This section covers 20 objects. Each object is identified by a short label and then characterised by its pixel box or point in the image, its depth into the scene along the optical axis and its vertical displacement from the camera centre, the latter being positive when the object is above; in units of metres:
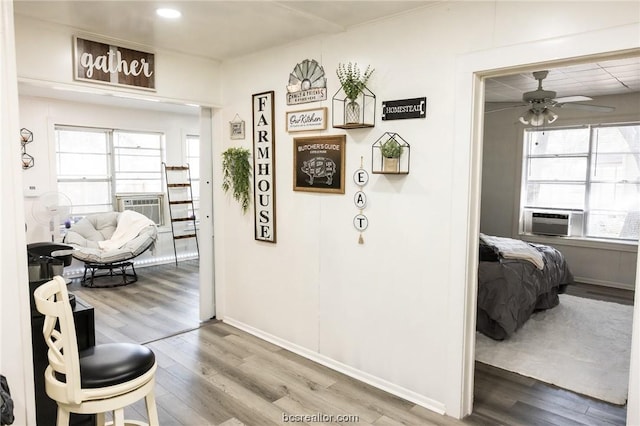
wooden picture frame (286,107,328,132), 3.29 +0.47
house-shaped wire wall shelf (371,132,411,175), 2.80 +0.17
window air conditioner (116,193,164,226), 6.79 -0.40
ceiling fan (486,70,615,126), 4.14 +0.78
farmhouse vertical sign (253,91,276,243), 3.72 +0.10
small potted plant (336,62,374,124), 2.97 +0.63
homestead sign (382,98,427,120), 2.72 +0.46
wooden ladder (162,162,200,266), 7.16 -0.35
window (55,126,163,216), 6.27 +0.22
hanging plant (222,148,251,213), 3.96 +0.07
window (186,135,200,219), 7.59 +0.32
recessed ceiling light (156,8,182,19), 2.76 +1.07
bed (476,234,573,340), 3.83 -0.99
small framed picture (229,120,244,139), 3.99 +0.47
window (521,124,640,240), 5.82 +0.06
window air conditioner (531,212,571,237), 6.24 -0.61
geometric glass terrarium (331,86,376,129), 2.98 +0.48
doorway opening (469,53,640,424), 5.27 +0.09
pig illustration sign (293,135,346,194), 3.21 +0.13
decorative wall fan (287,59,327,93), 3.30 +0.80
